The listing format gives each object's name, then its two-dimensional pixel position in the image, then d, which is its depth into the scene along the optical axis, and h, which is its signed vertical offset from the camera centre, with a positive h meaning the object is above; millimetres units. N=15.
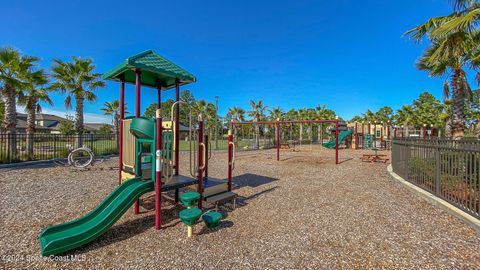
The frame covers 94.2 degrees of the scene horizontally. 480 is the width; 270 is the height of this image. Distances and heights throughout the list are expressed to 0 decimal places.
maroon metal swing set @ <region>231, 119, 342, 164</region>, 21962 -489
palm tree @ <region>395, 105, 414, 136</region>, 34638 +3372
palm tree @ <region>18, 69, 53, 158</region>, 11945 +2219
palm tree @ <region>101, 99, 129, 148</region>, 30688 +4084
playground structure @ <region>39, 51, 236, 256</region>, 3260 -718
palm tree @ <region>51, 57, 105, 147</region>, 13203 +3267
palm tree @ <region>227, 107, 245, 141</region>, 37281 +3677
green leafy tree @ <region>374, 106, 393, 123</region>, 44444 +4668
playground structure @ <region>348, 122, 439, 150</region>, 22047 +4
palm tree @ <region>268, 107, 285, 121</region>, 37319 +3699
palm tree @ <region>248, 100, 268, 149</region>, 33434 +3670
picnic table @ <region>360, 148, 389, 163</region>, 12441 -1335
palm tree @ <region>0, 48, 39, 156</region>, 10938 +2704
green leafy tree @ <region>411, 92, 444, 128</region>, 33875 +3174
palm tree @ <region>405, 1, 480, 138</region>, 6094 +2829
